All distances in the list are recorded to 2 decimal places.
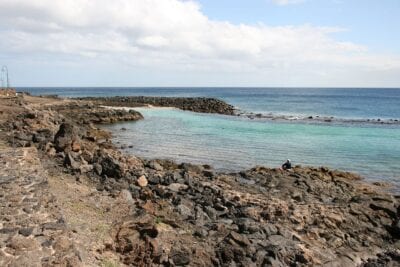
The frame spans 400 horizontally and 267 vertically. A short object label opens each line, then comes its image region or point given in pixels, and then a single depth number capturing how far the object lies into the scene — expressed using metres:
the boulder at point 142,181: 15.48
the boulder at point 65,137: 18.94
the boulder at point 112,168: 15.83
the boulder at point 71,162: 15.84
